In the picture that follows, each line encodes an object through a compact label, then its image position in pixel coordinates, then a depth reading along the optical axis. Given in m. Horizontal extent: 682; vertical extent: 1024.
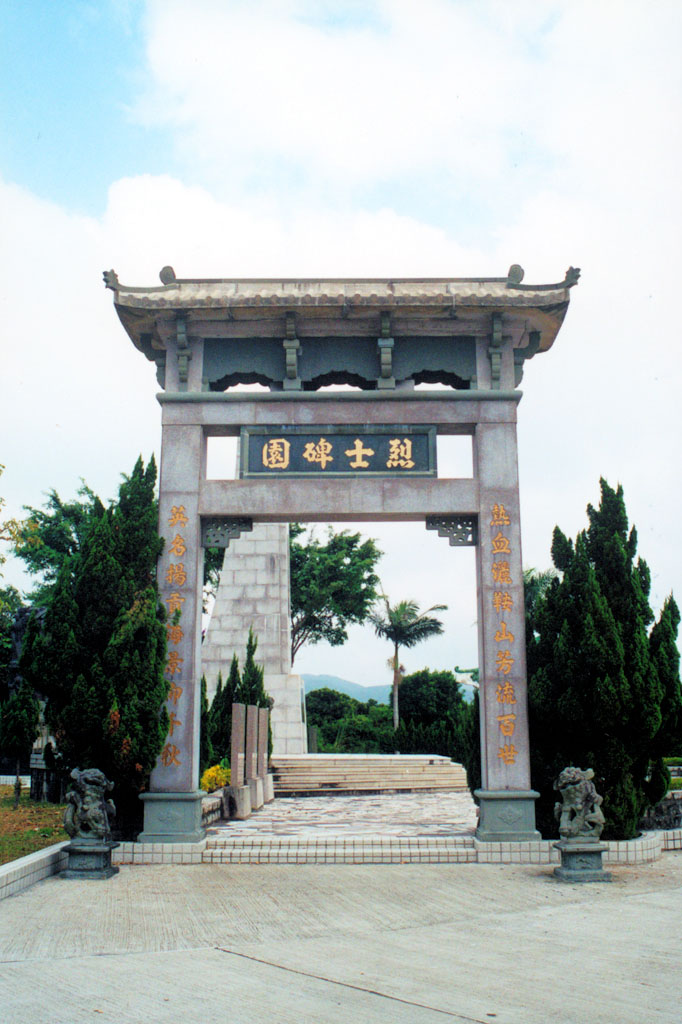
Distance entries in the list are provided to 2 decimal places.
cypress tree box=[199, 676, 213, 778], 11.88
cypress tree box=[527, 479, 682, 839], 8.00
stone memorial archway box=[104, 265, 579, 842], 8.45
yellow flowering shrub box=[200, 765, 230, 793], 11.45
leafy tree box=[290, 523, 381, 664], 28.55
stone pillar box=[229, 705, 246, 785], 10.84
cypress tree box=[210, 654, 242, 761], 13.84
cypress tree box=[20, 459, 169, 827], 7.77
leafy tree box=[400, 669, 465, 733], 28.03
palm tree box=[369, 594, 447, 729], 29.00
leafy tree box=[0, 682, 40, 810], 9.67
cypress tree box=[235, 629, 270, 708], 14.64
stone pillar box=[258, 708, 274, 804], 13.52
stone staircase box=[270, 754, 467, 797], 14.84
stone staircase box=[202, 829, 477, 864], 7.96
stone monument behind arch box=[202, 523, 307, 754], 18.89
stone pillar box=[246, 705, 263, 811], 12.04
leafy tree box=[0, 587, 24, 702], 13.63
